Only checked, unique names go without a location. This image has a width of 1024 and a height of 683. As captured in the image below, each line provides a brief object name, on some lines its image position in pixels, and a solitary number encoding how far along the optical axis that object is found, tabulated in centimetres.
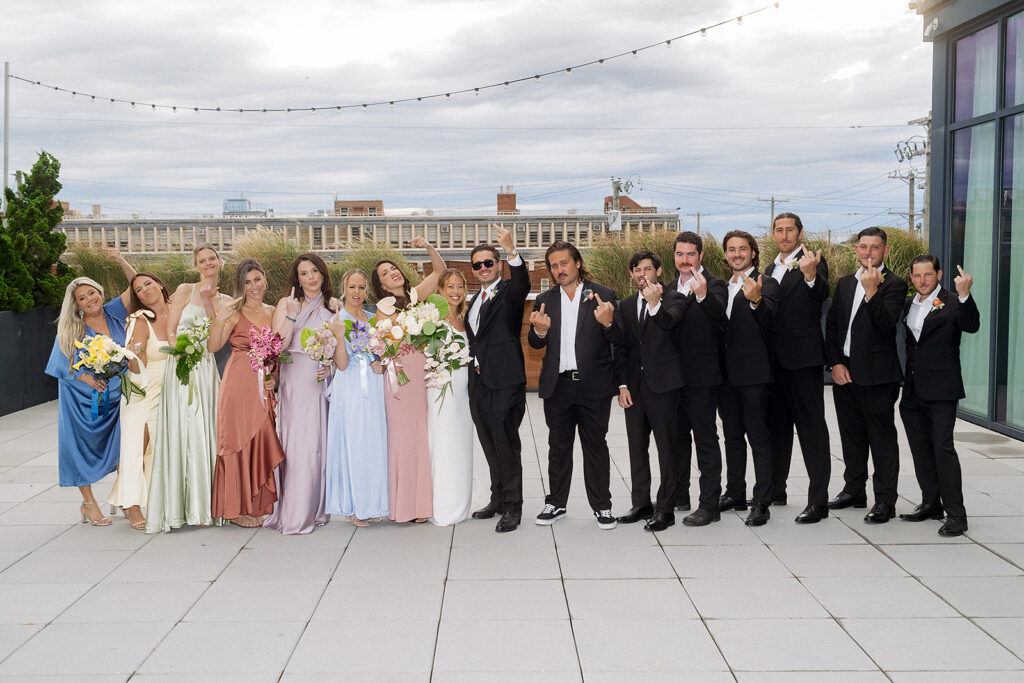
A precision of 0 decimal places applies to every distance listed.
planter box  1136
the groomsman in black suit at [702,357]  563
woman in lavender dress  578
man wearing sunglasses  573
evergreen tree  1159
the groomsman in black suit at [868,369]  567
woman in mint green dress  577
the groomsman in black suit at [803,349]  575
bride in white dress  589
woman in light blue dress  580
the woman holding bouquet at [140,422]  590
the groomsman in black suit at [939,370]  555
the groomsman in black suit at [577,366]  568
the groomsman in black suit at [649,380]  563
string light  1352
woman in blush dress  585
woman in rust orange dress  578
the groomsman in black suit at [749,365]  569
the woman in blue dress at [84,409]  596
